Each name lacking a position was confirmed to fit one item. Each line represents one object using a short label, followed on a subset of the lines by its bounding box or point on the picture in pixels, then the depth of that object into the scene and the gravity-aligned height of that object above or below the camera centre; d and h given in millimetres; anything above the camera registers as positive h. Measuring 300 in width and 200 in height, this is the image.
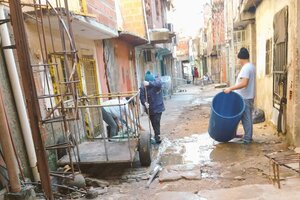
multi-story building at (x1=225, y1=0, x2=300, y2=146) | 4836 -181
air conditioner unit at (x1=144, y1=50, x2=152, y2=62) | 14633 +337
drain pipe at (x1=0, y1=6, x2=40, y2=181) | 3678 -319
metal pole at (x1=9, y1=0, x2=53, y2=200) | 2680 -96
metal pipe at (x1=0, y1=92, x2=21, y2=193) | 3146 -920
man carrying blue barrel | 5598 -748
